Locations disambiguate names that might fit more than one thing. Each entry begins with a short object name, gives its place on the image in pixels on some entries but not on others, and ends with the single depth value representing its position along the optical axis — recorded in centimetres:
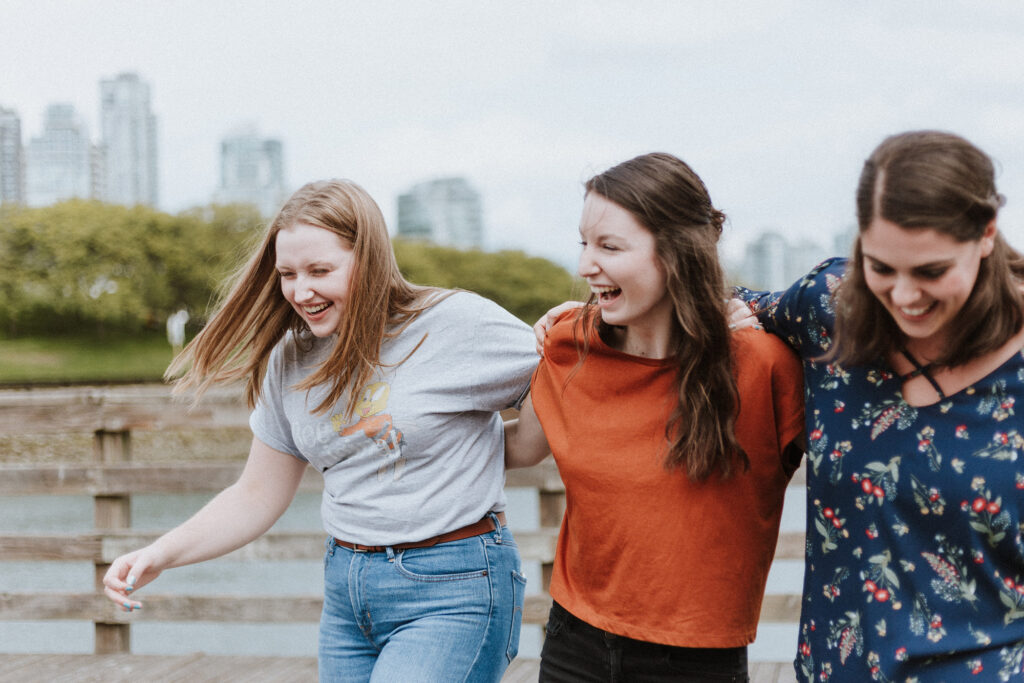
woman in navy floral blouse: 131
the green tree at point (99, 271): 4038
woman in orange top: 164
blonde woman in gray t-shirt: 186
